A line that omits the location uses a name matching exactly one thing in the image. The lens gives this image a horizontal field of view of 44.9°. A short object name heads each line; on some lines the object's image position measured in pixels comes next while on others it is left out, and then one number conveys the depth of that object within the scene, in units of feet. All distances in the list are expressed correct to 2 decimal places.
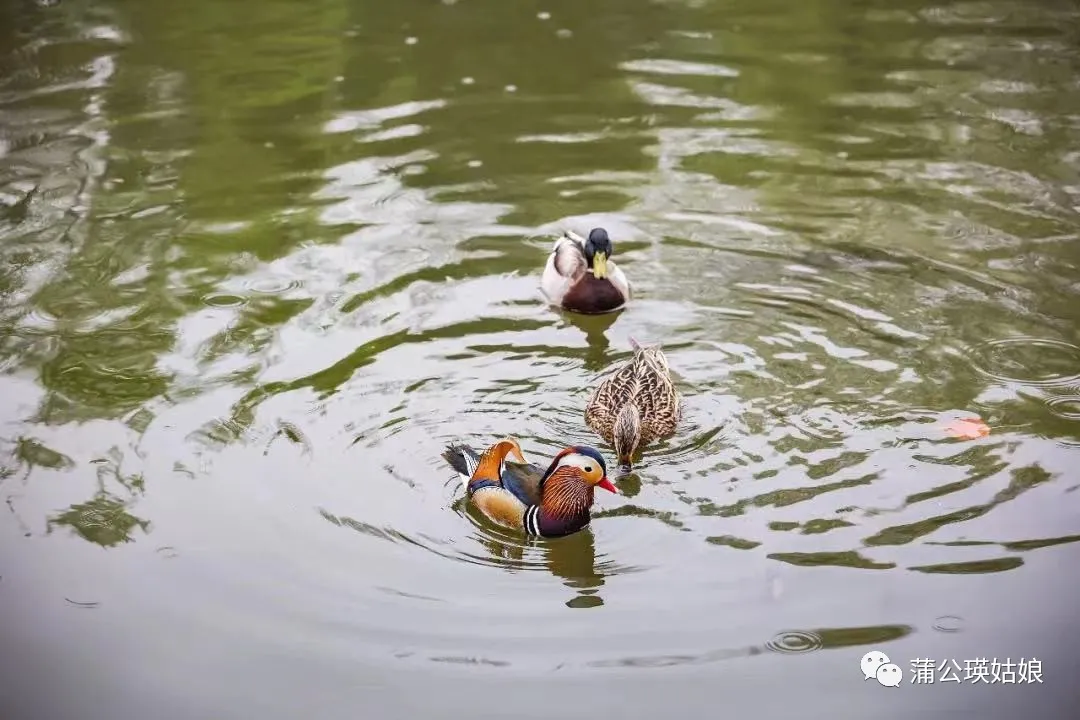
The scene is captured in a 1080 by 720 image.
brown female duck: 22.75
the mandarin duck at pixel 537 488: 20.97
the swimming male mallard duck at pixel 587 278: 28.86
